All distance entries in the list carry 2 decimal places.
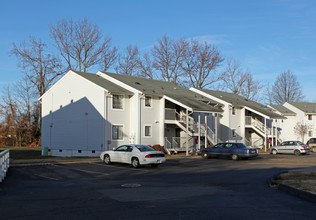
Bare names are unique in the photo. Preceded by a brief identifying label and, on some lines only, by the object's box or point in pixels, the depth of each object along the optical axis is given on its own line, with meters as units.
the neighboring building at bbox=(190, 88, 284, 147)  44.84
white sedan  22.05
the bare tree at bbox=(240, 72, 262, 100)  71.81
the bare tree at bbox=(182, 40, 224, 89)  61.50
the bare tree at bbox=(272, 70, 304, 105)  84.62
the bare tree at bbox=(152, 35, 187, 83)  60.91
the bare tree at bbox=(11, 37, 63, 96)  54.62
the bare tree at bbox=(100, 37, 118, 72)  57.64
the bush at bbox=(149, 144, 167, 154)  33.67
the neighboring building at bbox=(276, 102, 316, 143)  64.69
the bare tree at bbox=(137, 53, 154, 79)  61.94
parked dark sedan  28.77
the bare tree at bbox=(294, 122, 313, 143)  61.78
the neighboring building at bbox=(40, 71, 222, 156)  32.78
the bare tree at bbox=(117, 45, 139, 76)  62.41
